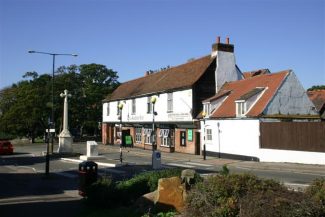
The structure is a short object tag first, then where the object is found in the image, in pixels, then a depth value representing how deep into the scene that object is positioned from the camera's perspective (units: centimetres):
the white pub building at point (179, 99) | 3719
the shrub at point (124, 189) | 1127
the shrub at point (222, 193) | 796
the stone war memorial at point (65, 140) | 3697
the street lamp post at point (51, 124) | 2169
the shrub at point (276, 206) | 746
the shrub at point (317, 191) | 816
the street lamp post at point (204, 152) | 3138
